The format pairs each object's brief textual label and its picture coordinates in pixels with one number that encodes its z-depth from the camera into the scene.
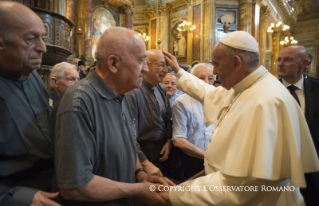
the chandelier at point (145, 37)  16.68
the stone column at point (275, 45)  20.72
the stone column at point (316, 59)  20.21
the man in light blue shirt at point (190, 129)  2.79
